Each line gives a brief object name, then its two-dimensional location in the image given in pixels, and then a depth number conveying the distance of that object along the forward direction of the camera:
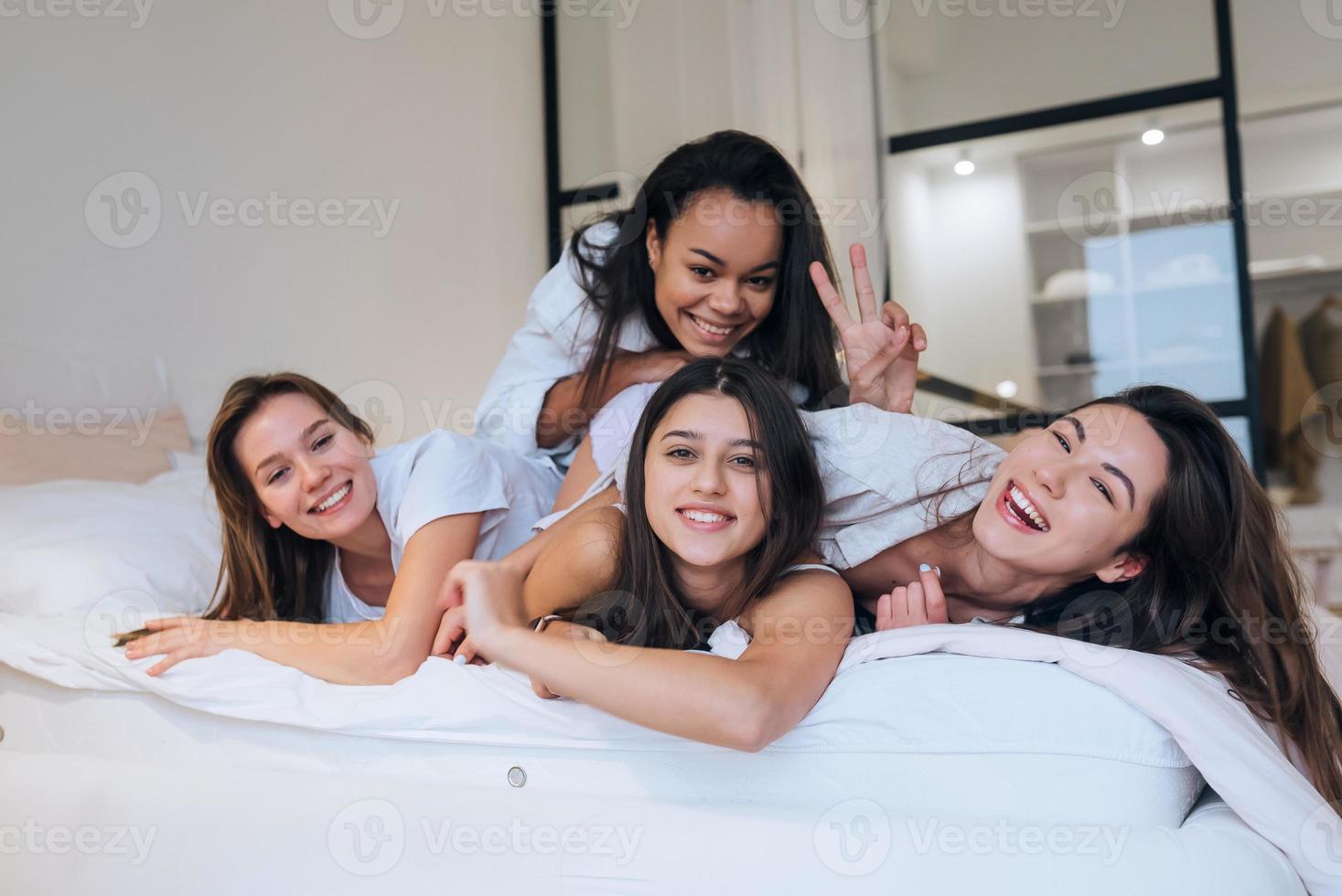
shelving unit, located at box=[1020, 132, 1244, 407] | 3.11
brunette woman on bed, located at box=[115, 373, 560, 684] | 1.43
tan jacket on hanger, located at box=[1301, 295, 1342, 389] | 4.66
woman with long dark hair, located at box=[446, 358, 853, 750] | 1.08
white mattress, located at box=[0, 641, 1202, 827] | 1.02
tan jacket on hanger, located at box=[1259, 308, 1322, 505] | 4.61
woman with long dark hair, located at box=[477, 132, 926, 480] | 1.69
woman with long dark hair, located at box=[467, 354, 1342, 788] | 1.22
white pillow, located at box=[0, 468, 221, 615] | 1.63
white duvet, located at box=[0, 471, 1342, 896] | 0.98
